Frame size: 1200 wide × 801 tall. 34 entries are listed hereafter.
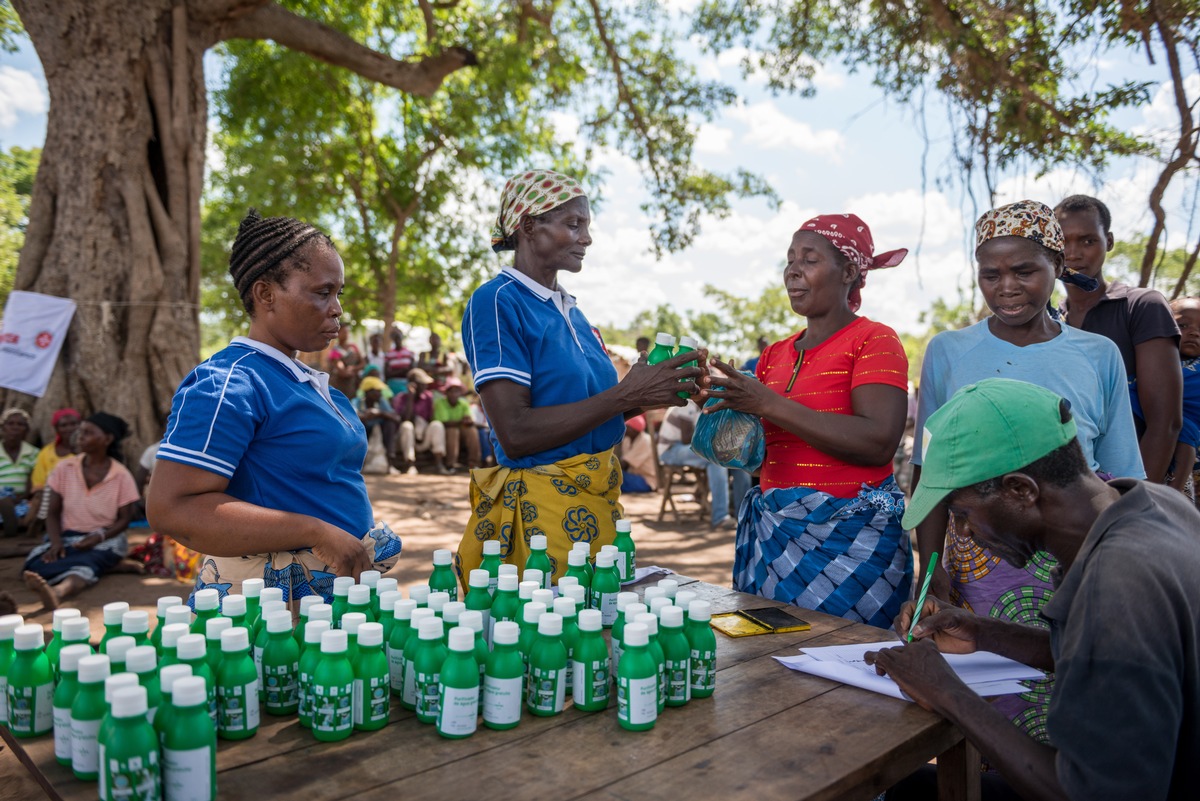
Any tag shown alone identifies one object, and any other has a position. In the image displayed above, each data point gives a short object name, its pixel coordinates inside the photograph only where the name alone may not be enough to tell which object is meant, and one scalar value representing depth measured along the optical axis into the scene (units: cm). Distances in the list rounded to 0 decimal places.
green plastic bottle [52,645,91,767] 157
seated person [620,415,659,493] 1251
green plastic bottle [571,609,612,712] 181
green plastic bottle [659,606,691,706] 185
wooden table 150
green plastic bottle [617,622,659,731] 173
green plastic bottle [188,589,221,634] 188
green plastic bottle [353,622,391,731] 171
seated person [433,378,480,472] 1346
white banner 778
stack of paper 202
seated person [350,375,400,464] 1267
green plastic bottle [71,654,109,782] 149
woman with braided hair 205
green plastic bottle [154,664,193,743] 140
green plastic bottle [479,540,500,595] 231
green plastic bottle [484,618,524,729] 172
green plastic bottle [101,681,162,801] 135
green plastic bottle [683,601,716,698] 190
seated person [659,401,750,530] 988
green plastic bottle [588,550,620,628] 225
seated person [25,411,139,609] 620
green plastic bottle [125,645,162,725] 150
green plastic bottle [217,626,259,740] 165
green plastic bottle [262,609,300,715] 178
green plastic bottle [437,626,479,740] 167
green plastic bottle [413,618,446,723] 174
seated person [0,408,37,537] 756
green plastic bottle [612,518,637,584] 247
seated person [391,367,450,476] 1340
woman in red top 270
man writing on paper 146
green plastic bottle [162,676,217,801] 139
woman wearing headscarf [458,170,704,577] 264
